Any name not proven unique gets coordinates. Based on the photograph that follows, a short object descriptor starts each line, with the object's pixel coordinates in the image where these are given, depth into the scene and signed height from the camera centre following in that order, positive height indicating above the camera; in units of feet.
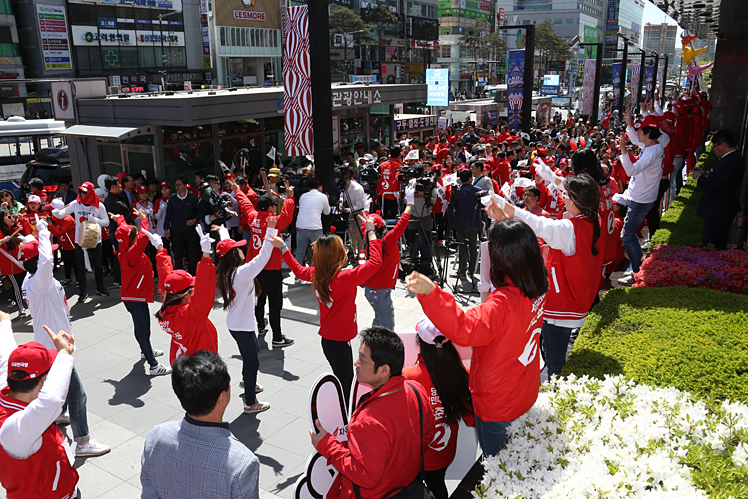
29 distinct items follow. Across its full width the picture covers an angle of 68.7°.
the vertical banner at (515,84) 60.85 +1.32
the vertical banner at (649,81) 127.67 +3.04
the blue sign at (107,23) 156.65 +22.11
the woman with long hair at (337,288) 15.83 -5.40
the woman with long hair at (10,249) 28.12 -7.33
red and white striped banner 29.94 +0.86
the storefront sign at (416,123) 72.46 -3.43
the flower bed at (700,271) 16.30 -5.26
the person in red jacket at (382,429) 8.46 -5.10
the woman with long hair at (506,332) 8.80 -3.70
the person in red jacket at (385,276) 19.61 -6.38
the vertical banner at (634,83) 138.82 +2.86
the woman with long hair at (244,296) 17.30 -6.18
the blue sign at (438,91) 103.14 +1.17
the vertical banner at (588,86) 94.89 +1.59
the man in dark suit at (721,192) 20.27 -3.60
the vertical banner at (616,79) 118.81 +3.28
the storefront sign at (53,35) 143.13 +17.51
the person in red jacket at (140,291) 21.53 -7.20
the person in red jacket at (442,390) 10.40 -5.41
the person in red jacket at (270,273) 23.66 -7.28
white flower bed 7.47 -5.17
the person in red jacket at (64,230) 31.12 -7.03
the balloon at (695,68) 66.23 +2.99
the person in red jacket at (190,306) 15.47 -5.71
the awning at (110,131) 37.73 -2.02
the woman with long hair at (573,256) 12.37 -3.71
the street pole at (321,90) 28.04 +0.46
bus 61.41 -4.34
